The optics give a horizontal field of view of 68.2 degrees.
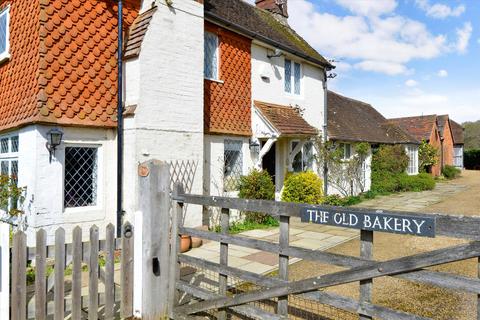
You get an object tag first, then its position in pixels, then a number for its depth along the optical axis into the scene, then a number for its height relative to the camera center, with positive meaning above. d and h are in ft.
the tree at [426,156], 82.48 +0.43
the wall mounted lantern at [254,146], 35.13 +1.20
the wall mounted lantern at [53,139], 20.70 +1.14
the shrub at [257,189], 31.81 -2.79
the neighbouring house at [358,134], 50.80 +4.06
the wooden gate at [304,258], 7.63 -2.75
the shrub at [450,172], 91.40 -3.70
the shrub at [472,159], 127.65 -0.45
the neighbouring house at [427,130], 88.94 +7.36
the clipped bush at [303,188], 37.35 -3.24
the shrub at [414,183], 61.26 -4.42
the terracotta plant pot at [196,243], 24.47 -5.91
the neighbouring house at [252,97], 31.68 +6.42
